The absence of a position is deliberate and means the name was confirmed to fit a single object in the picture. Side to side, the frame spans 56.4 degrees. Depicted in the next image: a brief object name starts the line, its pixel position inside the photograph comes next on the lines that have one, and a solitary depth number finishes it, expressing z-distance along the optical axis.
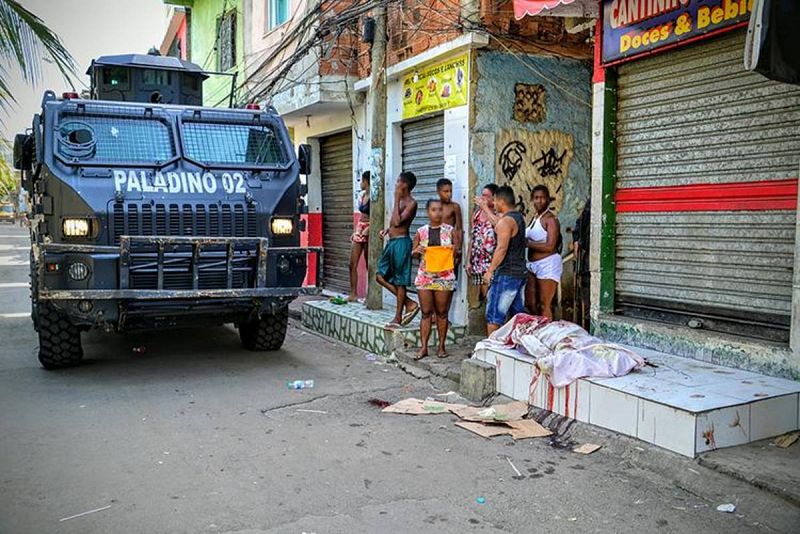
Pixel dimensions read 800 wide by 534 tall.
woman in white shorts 7.16
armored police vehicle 6.46
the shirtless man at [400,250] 8.20
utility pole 9.02
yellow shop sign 8.39
